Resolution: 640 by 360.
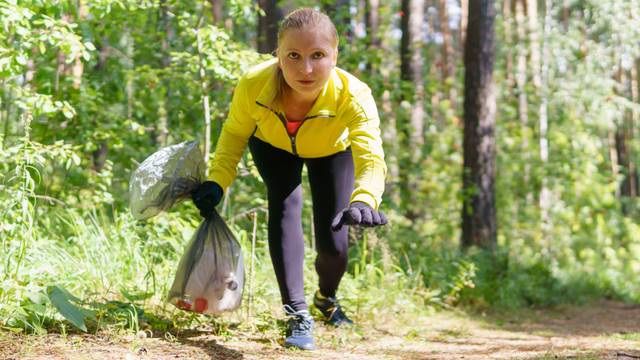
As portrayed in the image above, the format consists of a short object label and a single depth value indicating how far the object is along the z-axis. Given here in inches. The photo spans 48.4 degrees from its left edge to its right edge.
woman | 134.6
